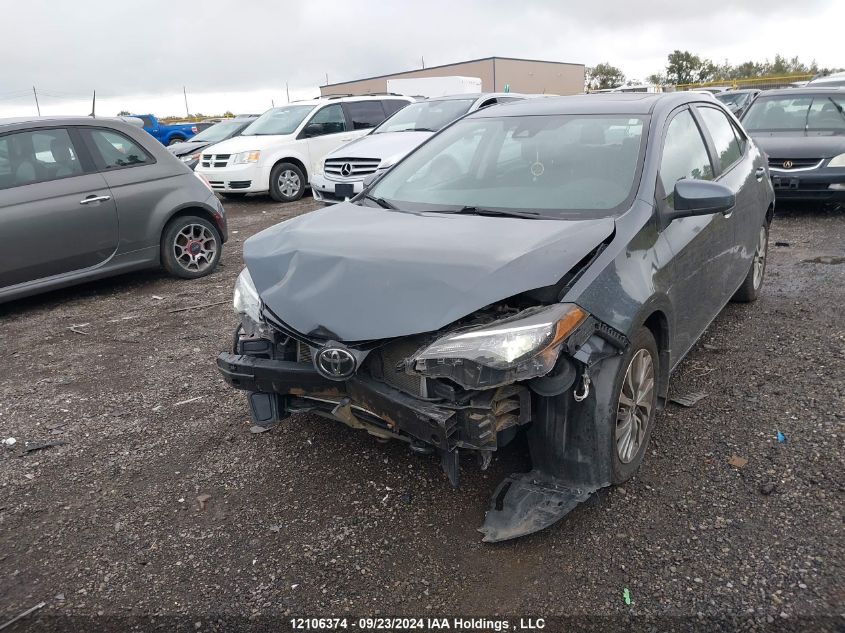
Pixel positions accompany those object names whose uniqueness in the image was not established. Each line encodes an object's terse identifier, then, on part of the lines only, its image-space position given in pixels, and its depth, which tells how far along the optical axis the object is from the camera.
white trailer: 29.41
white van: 12.30
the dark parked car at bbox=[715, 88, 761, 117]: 20.25
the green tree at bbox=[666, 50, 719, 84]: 61.69
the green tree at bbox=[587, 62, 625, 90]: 69.75
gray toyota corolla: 2.48
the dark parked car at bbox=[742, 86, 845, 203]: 8.47
